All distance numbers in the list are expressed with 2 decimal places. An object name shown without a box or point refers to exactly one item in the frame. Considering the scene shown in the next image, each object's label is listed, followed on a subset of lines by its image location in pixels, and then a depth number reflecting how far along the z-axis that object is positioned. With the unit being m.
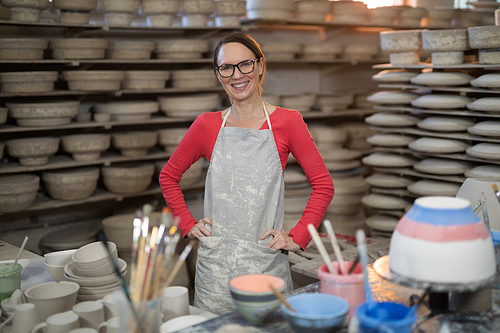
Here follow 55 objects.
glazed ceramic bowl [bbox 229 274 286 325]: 1.22
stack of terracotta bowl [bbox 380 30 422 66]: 3.32
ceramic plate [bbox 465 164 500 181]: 2.79
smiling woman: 1.86
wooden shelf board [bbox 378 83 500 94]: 2.90
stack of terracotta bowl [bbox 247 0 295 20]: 4.12
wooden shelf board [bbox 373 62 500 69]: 2.87
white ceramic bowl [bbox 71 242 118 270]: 1.65
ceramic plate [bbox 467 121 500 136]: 2.76
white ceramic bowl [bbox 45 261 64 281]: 1.78
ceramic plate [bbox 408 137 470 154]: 3.09
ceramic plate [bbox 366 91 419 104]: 3.41
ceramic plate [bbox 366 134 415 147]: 3.45
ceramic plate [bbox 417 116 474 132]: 3.07
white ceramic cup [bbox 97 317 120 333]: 1.28
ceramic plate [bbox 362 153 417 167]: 3.46
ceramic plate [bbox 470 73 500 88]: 2.75
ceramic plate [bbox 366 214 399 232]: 3.49
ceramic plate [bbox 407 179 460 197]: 3.16
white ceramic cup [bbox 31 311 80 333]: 1.28
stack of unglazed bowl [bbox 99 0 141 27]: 3.50
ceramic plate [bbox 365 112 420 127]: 3.40
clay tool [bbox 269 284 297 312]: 1.10
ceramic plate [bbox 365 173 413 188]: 3.50
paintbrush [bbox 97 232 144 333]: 1.06
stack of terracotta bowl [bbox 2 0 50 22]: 3.16
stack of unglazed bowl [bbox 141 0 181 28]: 3.65
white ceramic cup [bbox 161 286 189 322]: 1.39
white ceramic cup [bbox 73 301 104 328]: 1.35
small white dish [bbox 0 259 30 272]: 1.91
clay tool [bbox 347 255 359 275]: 1.17
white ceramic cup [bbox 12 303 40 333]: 1.33
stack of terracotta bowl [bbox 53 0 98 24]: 3.31
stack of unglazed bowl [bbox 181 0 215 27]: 3.79
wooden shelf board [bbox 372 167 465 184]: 3.13
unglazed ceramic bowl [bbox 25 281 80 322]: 1.42
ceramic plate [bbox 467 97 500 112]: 2.77
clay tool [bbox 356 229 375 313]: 1.02
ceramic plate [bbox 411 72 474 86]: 3.07
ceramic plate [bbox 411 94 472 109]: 3.06
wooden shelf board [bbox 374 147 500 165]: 2.93
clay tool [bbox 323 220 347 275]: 1.17
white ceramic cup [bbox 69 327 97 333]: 1.27
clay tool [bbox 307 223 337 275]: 1.16
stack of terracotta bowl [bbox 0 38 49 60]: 3.16
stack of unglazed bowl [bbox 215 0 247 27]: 3.92
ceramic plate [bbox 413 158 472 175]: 3.11
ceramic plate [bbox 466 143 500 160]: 2.77
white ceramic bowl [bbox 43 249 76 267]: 1.82
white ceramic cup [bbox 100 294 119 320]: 1.39
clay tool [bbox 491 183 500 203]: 1.50
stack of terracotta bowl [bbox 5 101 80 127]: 3.28
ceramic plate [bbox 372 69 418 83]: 3.43
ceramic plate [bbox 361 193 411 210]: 3.48
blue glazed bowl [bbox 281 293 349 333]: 1.07
